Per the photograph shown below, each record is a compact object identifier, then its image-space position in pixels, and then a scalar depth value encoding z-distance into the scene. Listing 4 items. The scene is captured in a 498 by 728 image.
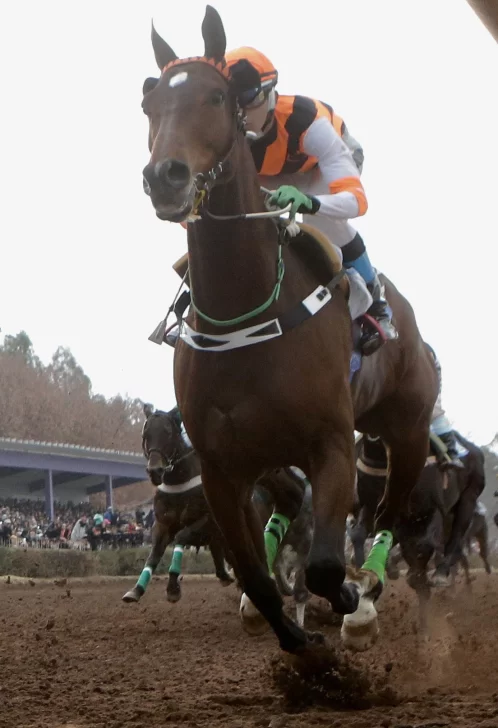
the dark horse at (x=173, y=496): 20.06
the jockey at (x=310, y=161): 8.50
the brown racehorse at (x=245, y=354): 7.85
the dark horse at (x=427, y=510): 15.27
